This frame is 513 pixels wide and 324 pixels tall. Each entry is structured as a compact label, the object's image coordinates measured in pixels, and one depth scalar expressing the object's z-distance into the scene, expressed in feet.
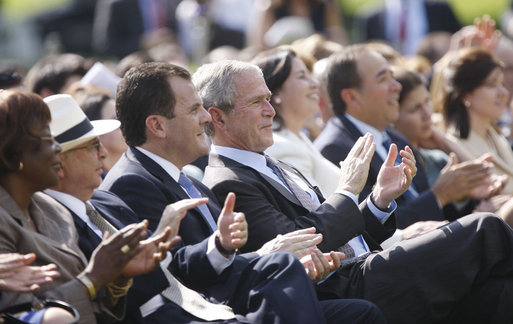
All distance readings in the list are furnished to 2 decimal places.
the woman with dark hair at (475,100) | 50.62
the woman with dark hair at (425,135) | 45.30
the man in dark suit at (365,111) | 42.60
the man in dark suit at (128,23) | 75.97
